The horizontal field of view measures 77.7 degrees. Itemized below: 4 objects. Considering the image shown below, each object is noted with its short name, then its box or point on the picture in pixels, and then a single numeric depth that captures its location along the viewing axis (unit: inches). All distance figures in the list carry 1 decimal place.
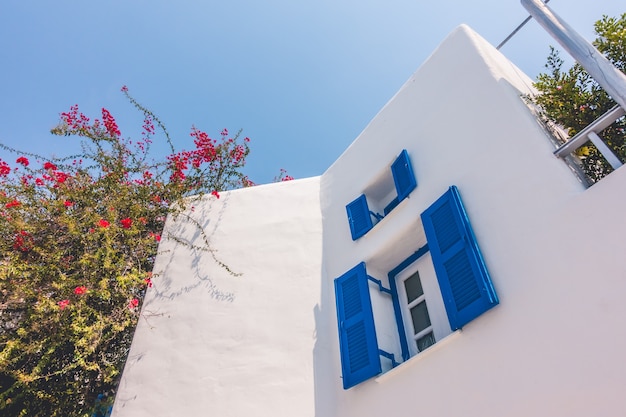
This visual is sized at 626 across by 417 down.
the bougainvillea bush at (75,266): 187.2
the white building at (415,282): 110.9
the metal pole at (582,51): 123.3
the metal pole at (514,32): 193.3
